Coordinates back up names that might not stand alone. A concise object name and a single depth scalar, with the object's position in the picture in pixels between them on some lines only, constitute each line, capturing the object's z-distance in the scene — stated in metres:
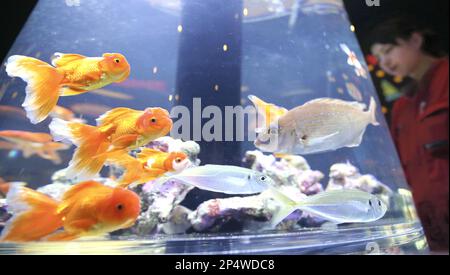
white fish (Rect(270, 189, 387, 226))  0.48
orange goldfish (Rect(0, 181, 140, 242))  0.40
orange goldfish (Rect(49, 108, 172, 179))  0.45
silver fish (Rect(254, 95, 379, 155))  0.49
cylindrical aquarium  0.45
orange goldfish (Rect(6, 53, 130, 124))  0.45
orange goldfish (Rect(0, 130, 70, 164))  0.55
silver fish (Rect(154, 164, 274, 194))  0.50
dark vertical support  0.55
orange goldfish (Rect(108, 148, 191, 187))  0.48
